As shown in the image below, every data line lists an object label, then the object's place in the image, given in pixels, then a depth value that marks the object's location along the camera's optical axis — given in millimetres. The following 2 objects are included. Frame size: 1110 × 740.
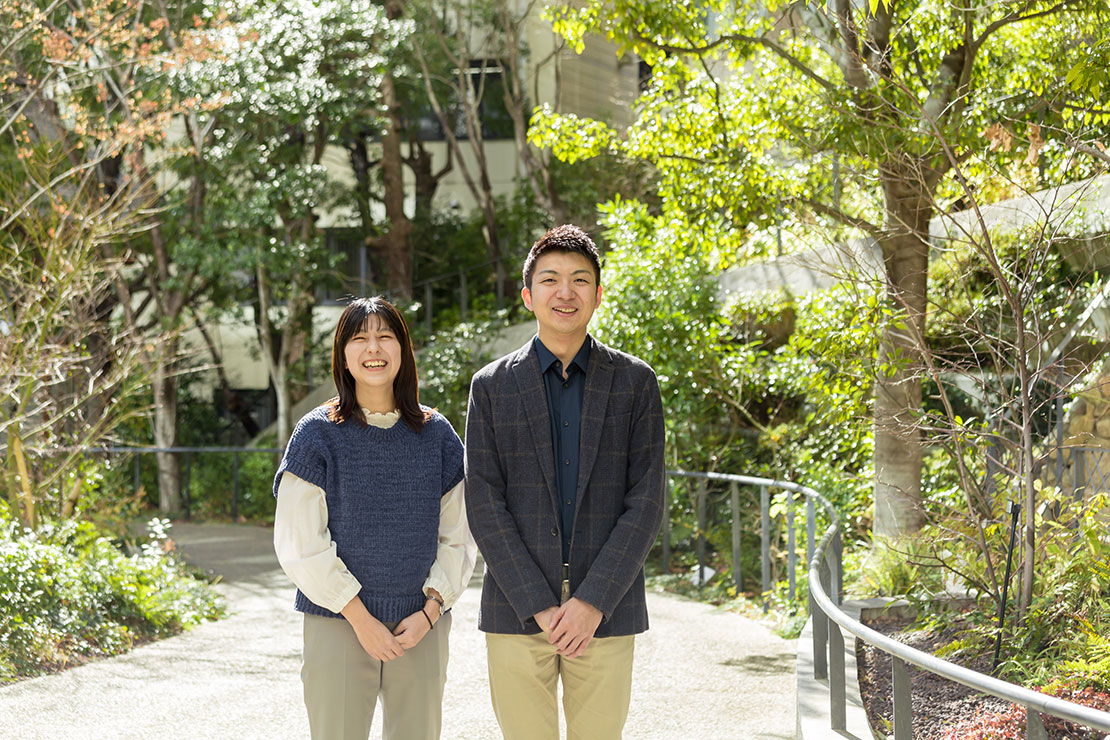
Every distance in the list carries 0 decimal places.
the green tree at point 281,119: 13711
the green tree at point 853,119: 6340
